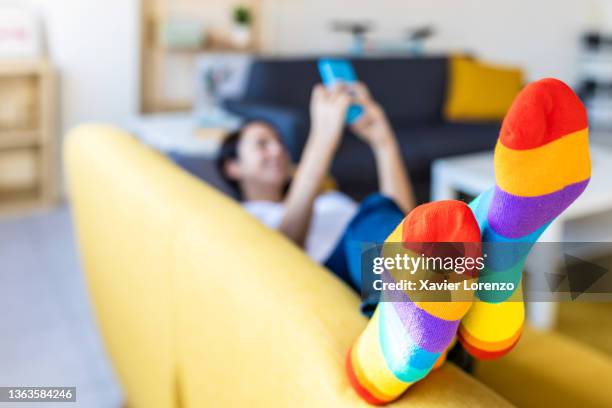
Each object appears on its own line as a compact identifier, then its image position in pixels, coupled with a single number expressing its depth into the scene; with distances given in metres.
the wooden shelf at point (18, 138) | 3.71
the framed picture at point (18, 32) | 3.63
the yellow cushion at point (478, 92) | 4.60
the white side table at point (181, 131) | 3.34
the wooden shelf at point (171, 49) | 4.20
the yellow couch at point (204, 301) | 0.85
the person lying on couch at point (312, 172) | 1.64
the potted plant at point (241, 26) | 4.29
